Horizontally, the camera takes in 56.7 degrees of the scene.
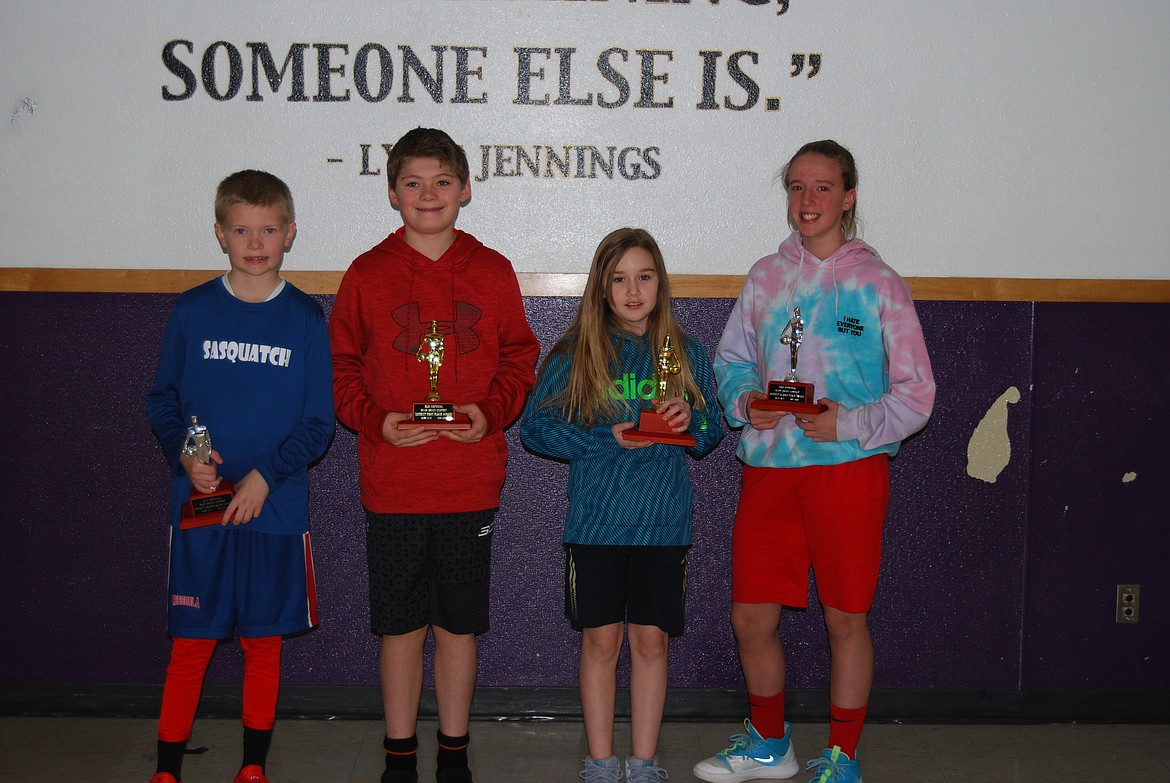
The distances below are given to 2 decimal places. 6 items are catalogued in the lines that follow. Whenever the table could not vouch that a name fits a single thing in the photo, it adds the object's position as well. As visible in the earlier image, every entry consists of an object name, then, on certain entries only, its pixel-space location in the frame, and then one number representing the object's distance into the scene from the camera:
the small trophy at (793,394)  2.70
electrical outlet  3.38
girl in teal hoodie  2.74
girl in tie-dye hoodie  2.78
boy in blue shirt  2.71
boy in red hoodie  2.77
